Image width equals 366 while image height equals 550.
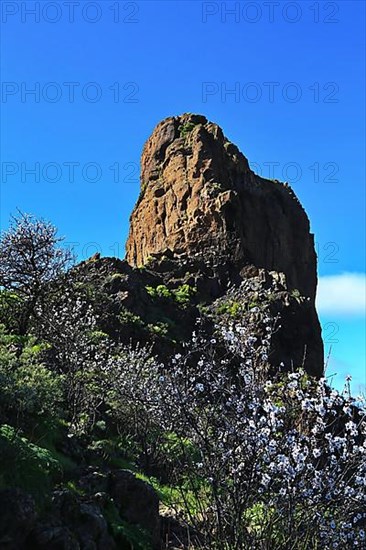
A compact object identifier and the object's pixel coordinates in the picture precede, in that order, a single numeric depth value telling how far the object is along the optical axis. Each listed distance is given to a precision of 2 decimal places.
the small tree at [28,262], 21.19
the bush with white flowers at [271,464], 6.11
